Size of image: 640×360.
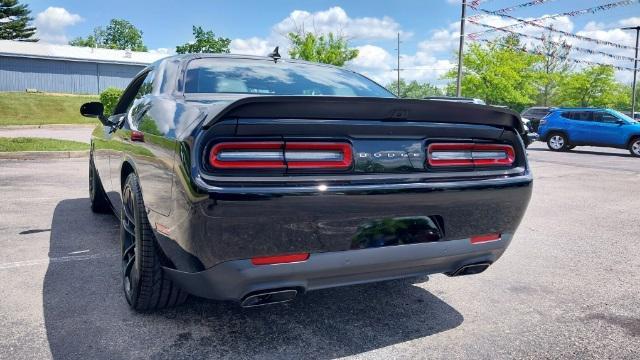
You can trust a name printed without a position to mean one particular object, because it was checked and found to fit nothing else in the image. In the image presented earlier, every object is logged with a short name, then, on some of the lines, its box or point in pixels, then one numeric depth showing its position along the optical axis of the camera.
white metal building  40.19
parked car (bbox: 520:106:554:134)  24.93
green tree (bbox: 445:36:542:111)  40.06
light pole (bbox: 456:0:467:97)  23.97
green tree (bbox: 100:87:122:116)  22.47
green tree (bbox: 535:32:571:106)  43.47
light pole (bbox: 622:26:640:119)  34.04
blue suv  16.08
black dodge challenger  2.04
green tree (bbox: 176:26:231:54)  76.63
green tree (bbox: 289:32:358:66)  31.14
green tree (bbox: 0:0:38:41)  64.44
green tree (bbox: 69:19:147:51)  103.50
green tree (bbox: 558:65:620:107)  46.97
